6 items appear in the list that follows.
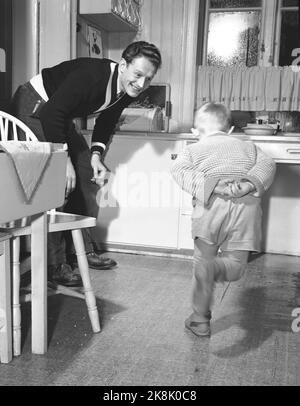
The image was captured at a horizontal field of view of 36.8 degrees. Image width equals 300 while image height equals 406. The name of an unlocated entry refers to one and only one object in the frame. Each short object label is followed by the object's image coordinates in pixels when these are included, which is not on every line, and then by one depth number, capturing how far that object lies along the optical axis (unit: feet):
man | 5.96
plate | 8.91
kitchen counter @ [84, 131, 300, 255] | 9.04
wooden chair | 4.69
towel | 3.83
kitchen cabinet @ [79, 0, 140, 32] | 9.03
